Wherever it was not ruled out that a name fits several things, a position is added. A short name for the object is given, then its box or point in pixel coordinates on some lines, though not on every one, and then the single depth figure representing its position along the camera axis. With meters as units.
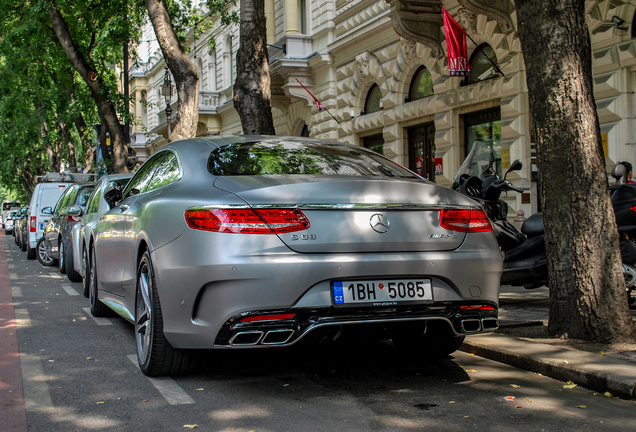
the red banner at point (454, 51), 14.68
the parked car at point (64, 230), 11.55
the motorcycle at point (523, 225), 6.86
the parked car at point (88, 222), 8.19
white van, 16.66
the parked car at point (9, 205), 54.37
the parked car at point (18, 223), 21.27
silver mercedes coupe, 3.85
